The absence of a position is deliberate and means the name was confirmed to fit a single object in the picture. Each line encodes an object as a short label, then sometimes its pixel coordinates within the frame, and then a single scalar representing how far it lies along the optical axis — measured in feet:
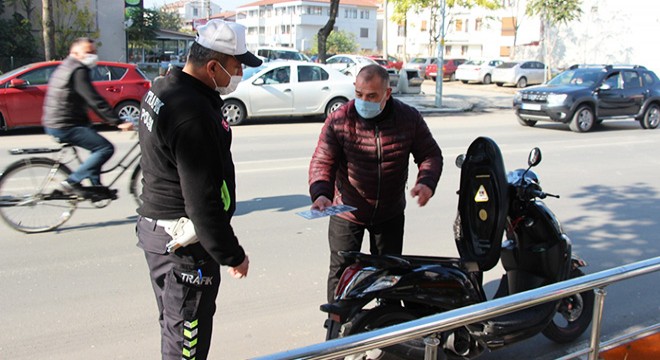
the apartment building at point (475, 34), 164.04
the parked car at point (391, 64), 117.95
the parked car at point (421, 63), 132.26
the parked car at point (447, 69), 130.52
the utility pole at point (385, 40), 125.08
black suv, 49.06
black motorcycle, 10.42
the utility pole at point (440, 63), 65.21
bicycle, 20.02
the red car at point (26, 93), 39.37
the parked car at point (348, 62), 86.07
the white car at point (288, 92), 48.11
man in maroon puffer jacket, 11.77
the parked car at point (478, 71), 120.37
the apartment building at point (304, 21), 290.15
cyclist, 20.24
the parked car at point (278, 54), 96.12
